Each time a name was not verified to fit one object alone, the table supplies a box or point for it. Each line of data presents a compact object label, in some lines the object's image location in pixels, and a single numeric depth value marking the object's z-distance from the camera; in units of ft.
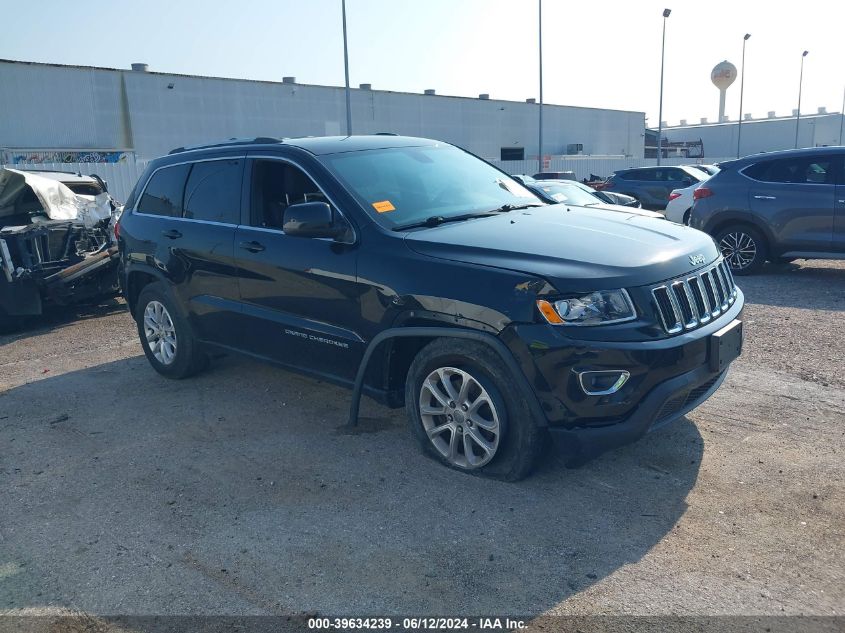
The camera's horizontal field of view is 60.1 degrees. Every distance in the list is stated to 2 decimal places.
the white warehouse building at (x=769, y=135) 222.48
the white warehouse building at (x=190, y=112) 90.74
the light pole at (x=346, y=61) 85.63
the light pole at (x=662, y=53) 122.90
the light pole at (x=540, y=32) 111.28
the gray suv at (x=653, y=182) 64.90
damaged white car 27.02
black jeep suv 11.75
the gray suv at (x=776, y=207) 29.86
